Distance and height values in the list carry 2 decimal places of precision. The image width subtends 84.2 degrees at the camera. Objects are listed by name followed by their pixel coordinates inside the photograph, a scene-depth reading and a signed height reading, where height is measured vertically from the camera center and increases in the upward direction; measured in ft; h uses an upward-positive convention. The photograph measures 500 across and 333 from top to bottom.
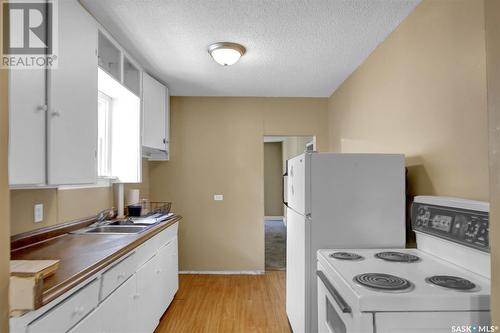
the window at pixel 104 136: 8.76 +1.16
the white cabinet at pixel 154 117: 9.79 +2.13
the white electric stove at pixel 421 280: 3.37 -1.59
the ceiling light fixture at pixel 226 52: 7.73 +3.42
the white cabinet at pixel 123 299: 3.69 -2.36
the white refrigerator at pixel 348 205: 6.10 -0.78
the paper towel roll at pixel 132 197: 9.93 -0.90
